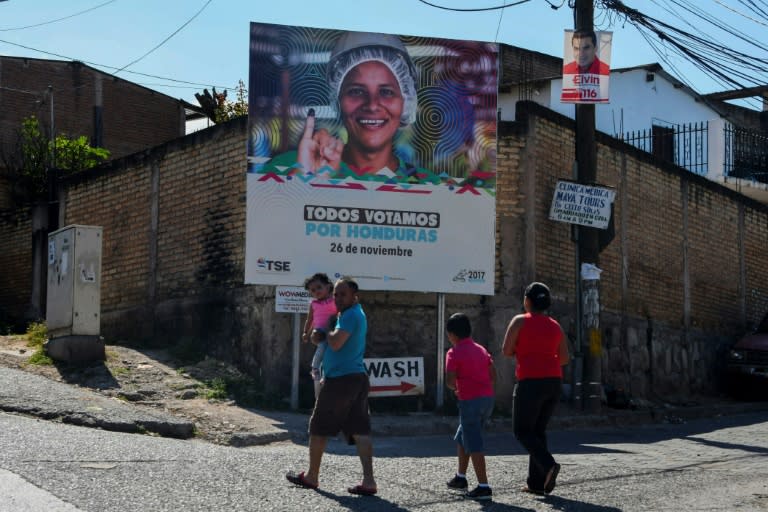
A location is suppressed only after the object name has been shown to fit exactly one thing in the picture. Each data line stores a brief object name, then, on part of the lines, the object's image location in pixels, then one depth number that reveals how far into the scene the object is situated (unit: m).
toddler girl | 8.60
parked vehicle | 19.52
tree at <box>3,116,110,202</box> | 24.95
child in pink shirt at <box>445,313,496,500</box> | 8.19
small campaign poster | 14.99
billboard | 14.11
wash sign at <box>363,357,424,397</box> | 13.84
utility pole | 14.94
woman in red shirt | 8.29
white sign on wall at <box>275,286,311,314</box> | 13.72
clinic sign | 15.40
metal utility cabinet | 13.97
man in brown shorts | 7.82
